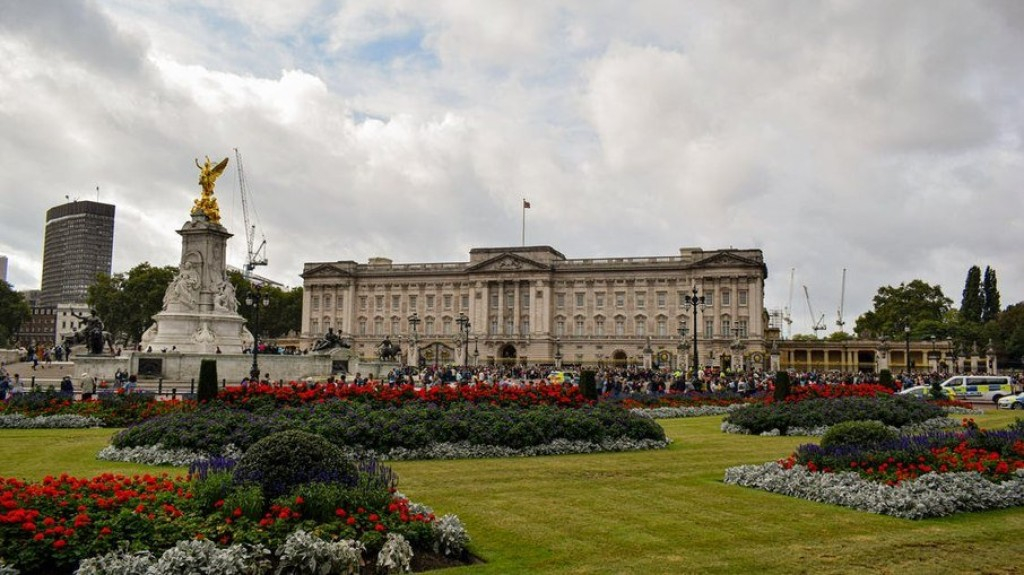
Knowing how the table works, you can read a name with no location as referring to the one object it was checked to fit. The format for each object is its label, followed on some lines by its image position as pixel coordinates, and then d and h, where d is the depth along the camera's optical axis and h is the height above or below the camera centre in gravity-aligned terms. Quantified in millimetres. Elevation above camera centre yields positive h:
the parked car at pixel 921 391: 34250 -940
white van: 40188 -798
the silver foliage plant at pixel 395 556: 7738 -1885
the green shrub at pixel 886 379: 34156 -418
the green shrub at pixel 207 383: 19188 -603
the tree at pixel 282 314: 116250 +6540
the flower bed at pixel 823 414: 21375 -1228
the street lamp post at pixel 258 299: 38509 +2932
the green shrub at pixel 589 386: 23909 -644
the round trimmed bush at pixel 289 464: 8695 -1143
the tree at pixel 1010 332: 89375 +4452
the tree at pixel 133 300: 85625 +6118
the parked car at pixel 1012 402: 34125 -1325
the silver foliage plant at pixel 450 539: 8422 -1849
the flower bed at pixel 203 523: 7051 -1593
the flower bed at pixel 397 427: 14969 -1299
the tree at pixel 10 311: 99562 +5492
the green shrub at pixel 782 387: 26875 -650
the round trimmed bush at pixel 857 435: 13227 -1083
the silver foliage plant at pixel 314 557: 7473 -1825
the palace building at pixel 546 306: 93250 +7185
